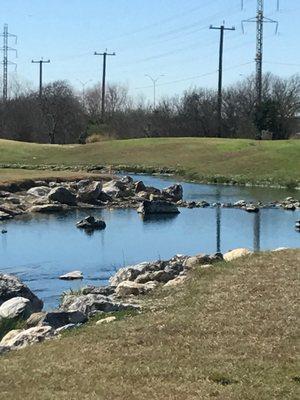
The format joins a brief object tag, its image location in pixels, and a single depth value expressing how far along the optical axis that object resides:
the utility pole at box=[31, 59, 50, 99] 109.62
